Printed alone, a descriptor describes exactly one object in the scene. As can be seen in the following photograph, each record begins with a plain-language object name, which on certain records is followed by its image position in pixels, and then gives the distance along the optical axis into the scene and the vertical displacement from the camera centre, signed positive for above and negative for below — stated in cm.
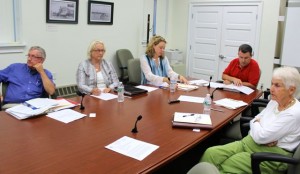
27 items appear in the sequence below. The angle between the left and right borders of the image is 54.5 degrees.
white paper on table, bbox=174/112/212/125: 214 -55
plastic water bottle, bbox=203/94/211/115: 250 -51
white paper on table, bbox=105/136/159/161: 159 -60
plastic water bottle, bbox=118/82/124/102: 271 -49
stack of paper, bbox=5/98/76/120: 210 -53
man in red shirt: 347 -30
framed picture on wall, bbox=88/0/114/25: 461 +46
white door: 545 +19
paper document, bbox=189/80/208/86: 369 -48
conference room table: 144 -59
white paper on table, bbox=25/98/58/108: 226 -51
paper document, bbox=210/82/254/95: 330 -49
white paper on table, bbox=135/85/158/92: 322 -51
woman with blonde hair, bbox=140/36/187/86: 355 -29
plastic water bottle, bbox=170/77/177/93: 321 -46
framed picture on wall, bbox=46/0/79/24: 399 +40
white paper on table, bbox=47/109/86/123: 209 -56
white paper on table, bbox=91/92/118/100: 276 -53
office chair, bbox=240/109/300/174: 168 -65
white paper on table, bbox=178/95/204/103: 283 -54
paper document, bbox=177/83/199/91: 334 -50
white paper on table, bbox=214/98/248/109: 269 -55
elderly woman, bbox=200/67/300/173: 184 -56
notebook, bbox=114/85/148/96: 290 -49
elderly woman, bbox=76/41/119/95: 317 -36
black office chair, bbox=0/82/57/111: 262 -56
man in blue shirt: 278 -40
